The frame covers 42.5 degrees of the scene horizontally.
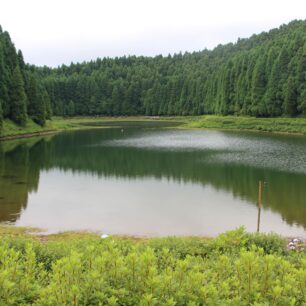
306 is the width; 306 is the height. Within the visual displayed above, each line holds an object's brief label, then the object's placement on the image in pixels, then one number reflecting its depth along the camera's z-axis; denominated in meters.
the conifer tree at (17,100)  75.12
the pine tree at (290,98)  85.00
